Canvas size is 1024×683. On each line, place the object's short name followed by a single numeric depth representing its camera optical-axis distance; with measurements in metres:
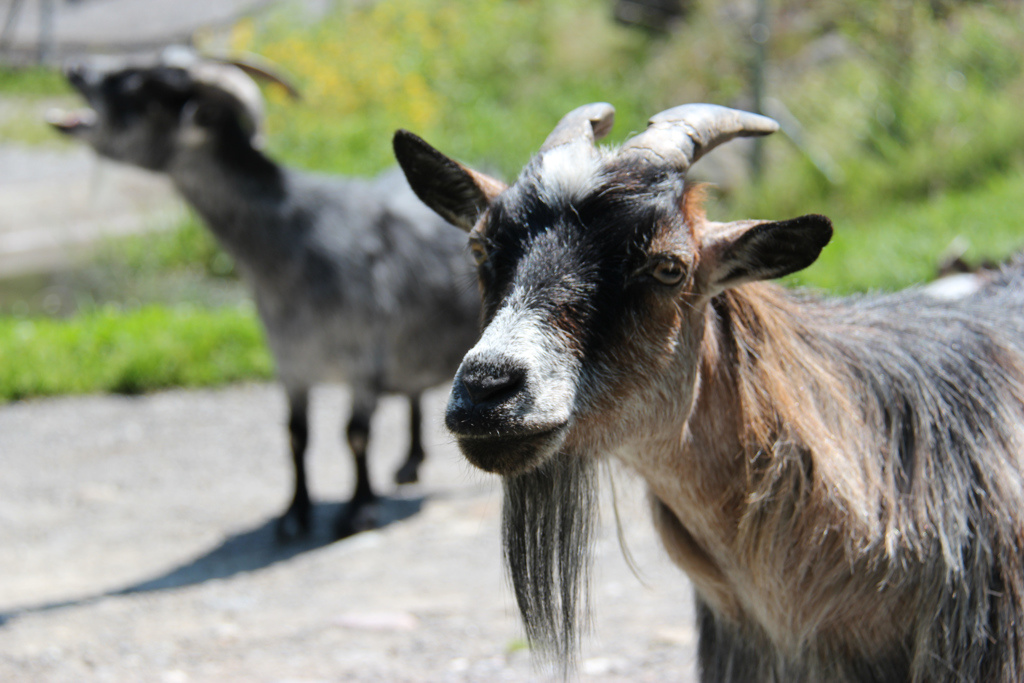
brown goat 2.22
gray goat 5.31
